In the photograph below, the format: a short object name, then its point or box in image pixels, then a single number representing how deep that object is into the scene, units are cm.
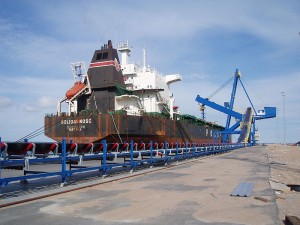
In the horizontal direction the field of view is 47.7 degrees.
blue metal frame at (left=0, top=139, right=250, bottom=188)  778
